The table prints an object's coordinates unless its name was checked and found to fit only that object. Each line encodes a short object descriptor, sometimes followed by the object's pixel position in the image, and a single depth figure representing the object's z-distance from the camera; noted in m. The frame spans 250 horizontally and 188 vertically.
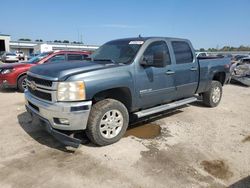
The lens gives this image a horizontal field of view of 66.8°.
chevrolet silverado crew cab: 3.04
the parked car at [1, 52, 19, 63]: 26.49
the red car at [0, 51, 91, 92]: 6.98
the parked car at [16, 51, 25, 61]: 28.18
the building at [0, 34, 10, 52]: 43.88
